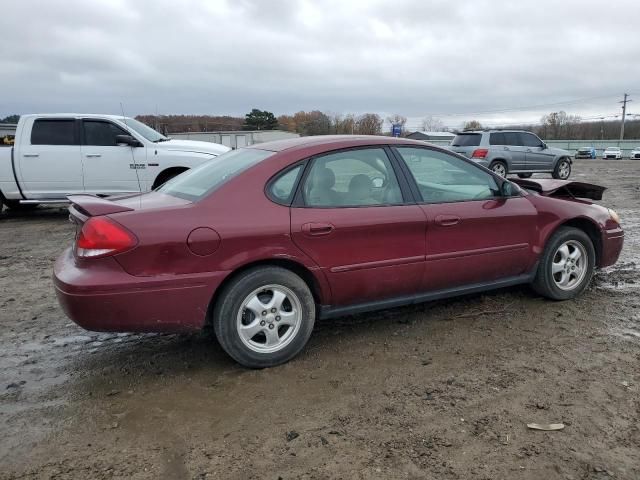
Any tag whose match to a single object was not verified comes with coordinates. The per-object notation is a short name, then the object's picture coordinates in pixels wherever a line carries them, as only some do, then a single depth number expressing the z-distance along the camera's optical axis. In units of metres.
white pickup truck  8.80
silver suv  15.69
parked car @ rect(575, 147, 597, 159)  50.00
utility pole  78.25
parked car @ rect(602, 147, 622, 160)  47.66
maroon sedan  3.02
